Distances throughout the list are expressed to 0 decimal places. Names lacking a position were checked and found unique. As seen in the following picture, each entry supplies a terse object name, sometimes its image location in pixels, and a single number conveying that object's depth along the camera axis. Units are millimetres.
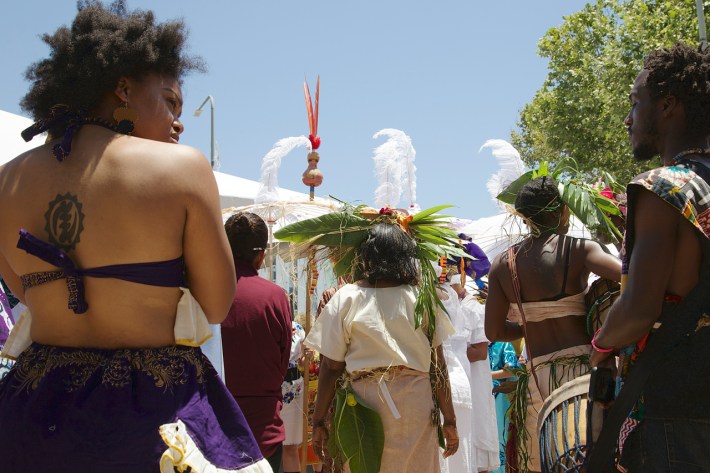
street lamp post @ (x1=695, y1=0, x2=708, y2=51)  14867
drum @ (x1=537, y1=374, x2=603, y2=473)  3129
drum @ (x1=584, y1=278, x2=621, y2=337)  4168
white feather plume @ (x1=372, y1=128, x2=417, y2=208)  5875
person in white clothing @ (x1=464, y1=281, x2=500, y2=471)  7304
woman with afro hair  2188
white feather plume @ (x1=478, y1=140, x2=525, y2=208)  6012
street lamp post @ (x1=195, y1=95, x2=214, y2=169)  19672
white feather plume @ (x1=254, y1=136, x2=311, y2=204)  7555
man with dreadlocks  2492
